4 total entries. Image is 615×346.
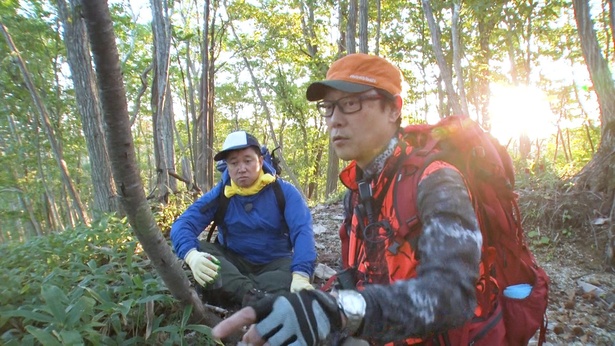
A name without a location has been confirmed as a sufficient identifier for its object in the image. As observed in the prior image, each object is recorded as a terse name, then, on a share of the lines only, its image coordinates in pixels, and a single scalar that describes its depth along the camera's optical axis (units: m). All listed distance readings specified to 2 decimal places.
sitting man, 3.28
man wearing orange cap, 0.98
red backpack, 1.43
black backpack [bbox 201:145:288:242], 3.66
